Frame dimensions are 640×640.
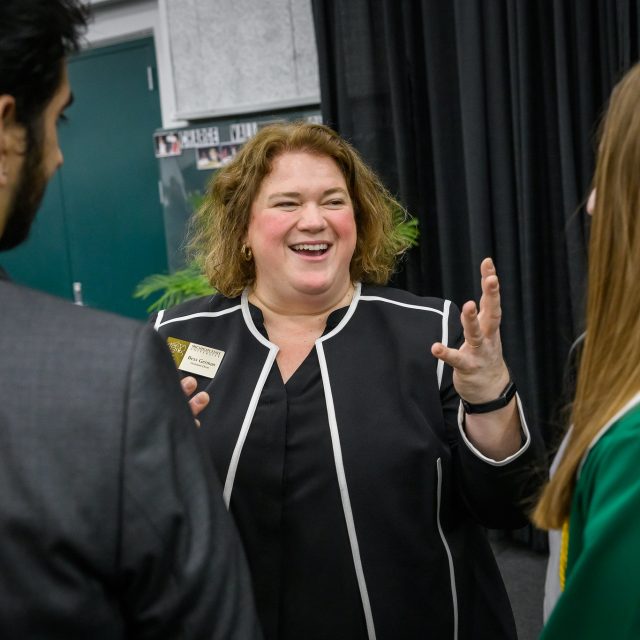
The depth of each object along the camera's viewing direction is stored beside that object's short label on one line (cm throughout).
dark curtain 287
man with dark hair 65
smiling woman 138
